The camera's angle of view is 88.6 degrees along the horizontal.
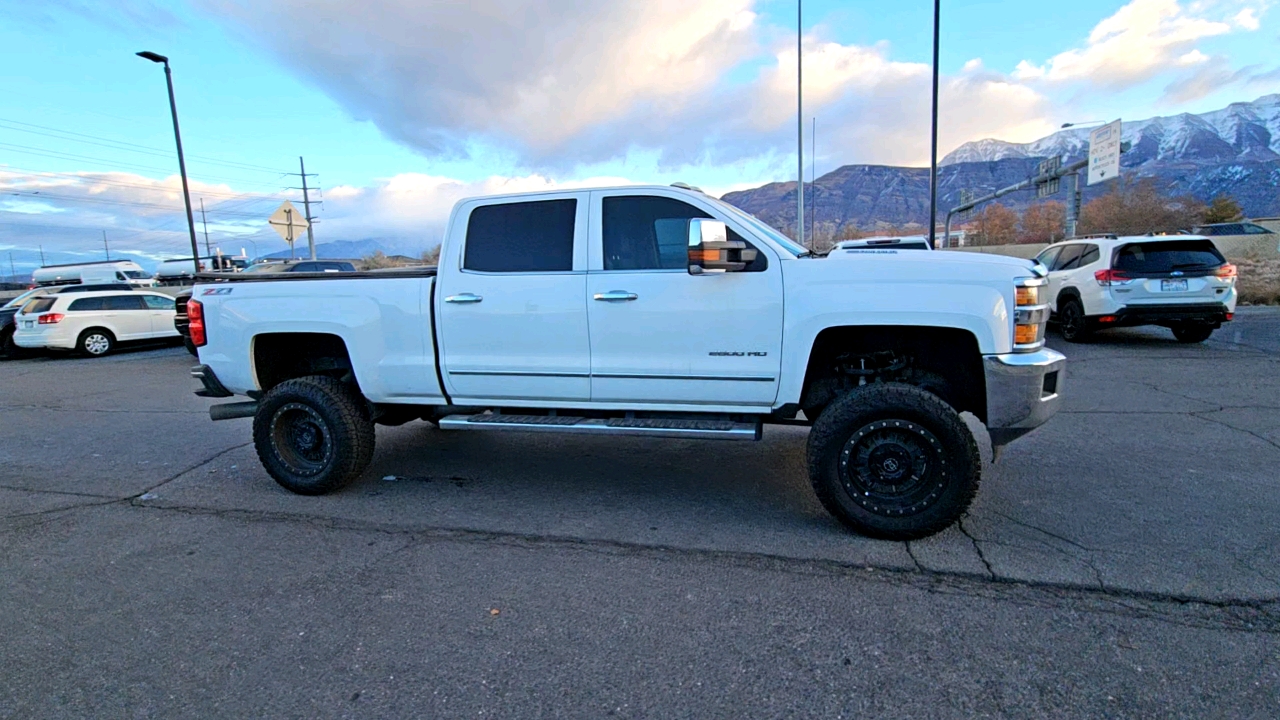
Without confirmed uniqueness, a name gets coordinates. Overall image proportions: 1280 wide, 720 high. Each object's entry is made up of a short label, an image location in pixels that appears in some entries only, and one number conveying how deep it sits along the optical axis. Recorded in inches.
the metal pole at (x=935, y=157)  718.6
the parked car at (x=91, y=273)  1491.1
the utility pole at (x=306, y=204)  2191.9
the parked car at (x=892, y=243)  390.2
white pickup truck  142.0
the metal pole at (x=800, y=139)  1021.3
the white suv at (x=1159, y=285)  380.5
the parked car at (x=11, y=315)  591.2
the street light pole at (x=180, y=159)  690.2
